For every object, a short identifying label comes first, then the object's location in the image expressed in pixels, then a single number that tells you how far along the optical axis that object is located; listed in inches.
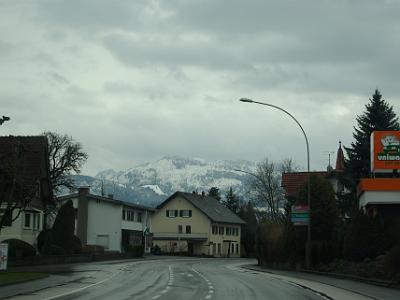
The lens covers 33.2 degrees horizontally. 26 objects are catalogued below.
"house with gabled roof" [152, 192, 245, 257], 3937.0
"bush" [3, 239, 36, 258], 1759.5
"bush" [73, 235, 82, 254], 2222.7
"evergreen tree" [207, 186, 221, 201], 5236.2
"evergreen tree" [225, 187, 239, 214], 5048.7
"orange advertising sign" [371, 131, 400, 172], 1684.3
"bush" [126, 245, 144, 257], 2803.9
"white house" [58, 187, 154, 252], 3193.9
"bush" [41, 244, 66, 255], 1958.7
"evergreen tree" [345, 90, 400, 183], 2064.5
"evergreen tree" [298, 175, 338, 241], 1755.7
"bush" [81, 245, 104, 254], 2483.5
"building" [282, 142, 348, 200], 2886.6
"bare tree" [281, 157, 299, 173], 3880.9
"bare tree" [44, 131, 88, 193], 3058.6
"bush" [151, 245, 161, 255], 3601.4
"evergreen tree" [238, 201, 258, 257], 4355.3
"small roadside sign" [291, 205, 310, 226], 1593.5
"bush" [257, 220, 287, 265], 1873.8
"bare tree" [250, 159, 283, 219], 3513.8
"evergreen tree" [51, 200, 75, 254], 2113.7
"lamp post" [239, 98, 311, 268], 1488.9
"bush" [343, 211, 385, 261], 1391.5
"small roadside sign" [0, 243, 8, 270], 1135.0
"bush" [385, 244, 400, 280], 1063.6
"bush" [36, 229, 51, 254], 1980.8
